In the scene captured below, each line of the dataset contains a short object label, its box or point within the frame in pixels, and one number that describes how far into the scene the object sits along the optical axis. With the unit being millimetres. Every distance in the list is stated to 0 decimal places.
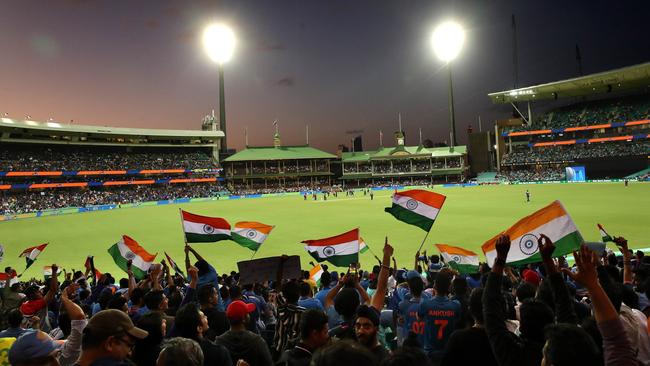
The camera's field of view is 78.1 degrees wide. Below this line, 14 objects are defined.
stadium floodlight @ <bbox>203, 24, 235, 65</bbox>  74250
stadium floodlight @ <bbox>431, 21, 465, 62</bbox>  79875
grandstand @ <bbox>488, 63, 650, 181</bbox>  80375
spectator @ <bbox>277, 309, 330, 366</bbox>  3520
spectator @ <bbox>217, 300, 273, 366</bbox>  4004
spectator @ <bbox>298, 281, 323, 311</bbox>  5613
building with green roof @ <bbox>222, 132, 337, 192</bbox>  108438
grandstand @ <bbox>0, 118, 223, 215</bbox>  70125
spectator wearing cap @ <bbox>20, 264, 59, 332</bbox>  6418
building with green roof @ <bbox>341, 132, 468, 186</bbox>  110312
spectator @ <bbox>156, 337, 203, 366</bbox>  2887
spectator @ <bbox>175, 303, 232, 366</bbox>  3641
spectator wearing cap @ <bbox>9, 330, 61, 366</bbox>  2917
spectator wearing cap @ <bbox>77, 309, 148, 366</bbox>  2955
